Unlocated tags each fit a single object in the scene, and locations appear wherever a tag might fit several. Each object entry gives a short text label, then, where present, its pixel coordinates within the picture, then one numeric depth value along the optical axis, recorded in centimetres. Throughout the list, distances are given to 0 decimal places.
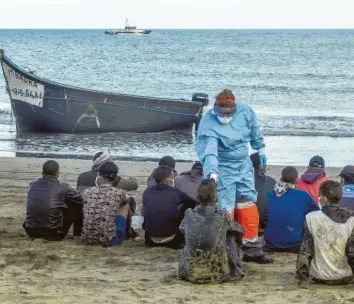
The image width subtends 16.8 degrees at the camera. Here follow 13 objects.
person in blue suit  1021
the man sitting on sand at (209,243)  915
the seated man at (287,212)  1066
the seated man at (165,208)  1116
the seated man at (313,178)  1250
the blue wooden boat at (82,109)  3176
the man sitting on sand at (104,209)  1104
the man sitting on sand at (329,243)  894
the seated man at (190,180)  1236
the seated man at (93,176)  1243
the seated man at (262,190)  1221
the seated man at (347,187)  1115
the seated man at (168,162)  1317
